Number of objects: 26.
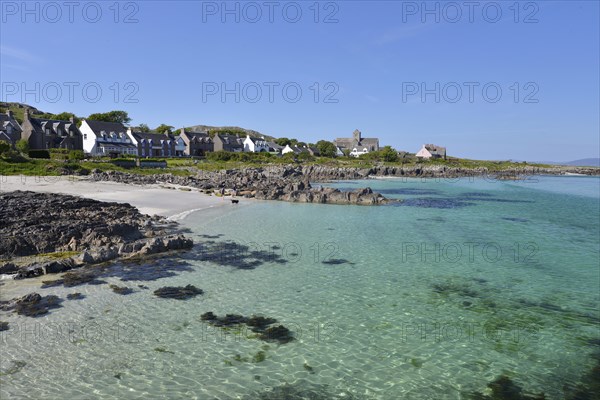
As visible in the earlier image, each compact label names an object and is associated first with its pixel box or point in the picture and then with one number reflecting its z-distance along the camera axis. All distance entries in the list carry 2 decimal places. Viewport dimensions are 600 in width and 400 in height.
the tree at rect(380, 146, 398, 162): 142.25
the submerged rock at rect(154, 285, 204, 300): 14.70
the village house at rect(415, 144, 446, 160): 169.27
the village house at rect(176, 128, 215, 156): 123.25
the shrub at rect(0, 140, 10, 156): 56.66
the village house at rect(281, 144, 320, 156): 147.70
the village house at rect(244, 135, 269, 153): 146.75
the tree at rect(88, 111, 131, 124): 143.00
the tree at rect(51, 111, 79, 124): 137.82
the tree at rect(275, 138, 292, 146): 177.00
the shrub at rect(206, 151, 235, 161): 107.56
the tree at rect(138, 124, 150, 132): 155.50
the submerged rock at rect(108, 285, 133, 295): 14.69
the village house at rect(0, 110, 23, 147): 77.44
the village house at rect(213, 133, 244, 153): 134.38
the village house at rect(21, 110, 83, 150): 82.88
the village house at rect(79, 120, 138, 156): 94.56
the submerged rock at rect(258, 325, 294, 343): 11.66
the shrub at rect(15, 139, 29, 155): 68.13
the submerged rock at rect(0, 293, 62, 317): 12.52
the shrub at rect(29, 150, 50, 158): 66.38
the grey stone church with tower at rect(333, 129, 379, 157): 185.19
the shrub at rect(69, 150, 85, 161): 69.51
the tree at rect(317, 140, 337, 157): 158.05
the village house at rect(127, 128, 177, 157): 104.25
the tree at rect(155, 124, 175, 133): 147.75
